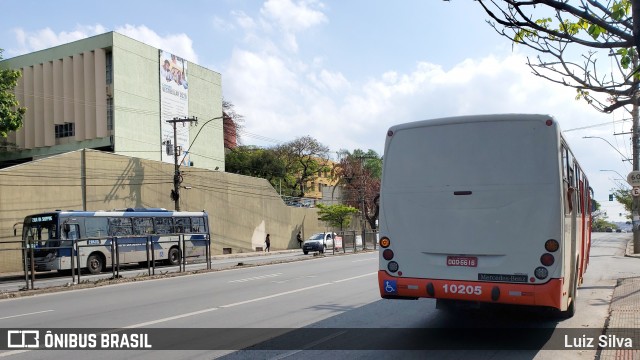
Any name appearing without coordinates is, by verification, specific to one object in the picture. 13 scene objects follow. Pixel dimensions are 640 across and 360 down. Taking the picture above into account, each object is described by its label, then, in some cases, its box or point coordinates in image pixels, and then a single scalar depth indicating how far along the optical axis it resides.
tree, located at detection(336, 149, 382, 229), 73.19
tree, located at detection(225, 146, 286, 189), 67.50
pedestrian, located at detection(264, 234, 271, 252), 49.78
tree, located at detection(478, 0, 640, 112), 5.05
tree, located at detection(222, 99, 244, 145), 68.92
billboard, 47.13
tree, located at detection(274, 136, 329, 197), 74.31
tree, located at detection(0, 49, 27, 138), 26.66
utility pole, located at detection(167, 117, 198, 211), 37.12
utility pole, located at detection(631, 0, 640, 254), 24.04
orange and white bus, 6.71
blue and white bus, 20.47
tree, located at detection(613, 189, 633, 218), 66.88
